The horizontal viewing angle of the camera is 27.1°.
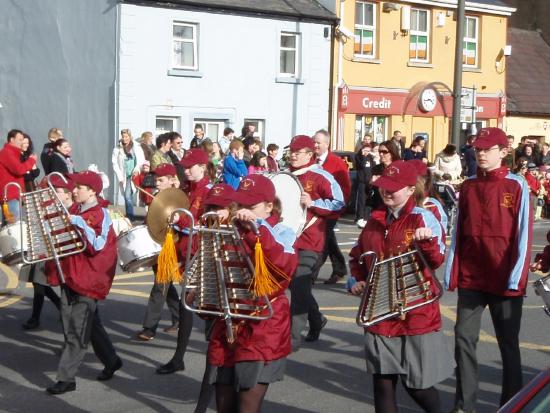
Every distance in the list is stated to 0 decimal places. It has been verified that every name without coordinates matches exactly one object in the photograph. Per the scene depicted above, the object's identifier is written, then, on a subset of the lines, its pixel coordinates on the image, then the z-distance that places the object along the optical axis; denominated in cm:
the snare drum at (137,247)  910
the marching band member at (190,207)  898
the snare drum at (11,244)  1030
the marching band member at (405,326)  637
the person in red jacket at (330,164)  1103
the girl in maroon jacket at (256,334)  590
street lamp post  2491
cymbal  853
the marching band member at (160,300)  952
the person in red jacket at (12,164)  1528
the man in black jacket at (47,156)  1670
